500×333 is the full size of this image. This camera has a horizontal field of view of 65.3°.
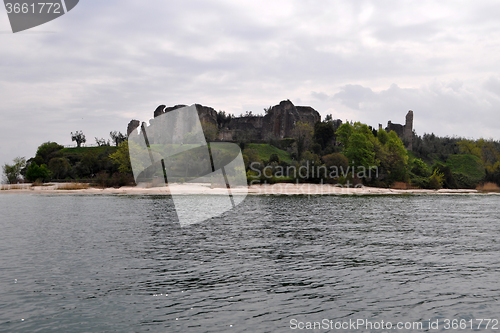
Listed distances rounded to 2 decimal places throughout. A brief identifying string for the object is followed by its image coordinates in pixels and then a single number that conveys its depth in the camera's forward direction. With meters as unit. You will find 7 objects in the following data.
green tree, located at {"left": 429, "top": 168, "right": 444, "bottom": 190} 88.44
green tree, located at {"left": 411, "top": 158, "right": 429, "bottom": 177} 95.00
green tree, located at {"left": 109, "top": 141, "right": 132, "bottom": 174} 90.43
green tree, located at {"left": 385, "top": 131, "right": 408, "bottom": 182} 90.25
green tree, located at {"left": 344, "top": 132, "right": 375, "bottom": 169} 87.56
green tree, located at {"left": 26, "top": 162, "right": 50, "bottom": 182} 94.25
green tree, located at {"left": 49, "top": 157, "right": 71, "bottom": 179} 96.69
